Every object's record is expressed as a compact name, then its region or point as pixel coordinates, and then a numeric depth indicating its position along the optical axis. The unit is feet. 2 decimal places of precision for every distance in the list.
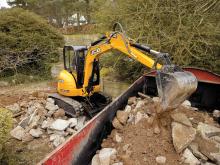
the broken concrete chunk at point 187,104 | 13.29
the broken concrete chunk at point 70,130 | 15.78
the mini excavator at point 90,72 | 10.47
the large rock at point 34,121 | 16.19
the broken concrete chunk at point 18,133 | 15.23
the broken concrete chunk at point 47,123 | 16.17
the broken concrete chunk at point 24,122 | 16.37
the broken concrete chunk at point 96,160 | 9.58
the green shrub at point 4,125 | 10.96
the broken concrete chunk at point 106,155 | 9.36
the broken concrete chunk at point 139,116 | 11.24
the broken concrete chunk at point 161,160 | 8.90
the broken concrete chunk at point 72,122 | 16.28
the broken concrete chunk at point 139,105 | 12.11
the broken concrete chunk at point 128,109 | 12.34
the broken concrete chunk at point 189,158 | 8.87
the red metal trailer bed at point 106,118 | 8.47
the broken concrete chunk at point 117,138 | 10.67
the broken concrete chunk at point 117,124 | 11.55
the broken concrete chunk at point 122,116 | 11.63
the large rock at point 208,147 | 9.12
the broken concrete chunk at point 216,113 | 12.86
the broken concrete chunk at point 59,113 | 17.33
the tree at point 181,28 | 19.26
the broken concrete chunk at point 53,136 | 15.19
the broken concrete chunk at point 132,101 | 13.32
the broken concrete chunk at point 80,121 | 16.24
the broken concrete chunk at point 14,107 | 18.49
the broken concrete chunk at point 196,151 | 9.23
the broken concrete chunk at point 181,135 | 9.23
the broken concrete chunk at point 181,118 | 10.25
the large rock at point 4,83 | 29.12
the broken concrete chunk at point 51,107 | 17.89
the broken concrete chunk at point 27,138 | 15.11
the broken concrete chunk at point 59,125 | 15.56
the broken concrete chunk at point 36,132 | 15.48
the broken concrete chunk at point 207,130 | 10.52
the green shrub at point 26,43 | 29.35
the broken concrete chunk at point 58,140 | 14.68
